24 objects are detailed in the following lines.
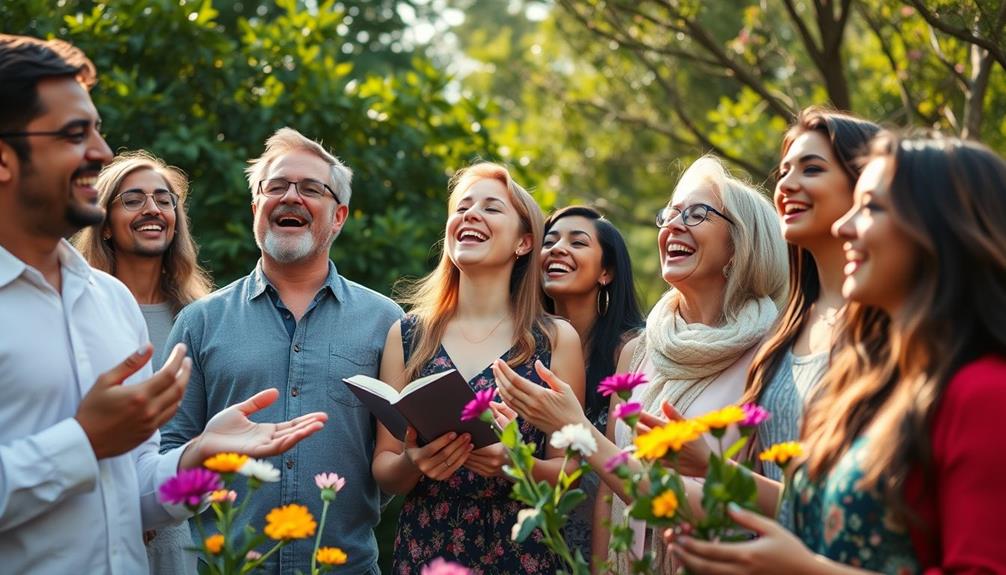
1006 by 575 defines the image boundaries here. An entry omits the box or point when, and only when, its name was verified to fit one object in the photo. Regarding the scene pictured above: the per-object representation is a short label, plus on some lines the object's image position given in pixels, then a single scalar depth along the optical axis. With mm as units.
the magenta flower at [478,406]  2773
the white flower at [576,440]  2521
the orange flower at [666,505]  2211
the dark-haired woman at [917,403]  2055
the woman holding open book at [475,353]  3902
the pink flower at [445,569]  2105
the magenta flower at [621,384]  2686
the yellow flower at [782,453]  2342
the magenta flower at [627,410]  2533
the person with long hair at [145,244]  4777
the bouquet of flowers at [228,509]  2357
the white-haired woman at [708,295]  3760
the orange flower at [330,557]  2457
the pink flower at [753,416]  2430
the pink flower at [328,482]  2713
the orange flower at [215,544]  2328
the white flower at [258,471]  2441
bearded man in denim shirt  4074
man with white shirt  2557
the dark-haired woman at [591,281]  4742
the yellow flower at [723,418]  2328
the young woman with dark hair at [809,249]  3240
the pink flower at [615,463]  2377
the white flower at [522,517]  2451
